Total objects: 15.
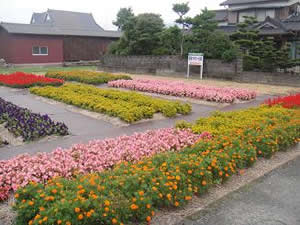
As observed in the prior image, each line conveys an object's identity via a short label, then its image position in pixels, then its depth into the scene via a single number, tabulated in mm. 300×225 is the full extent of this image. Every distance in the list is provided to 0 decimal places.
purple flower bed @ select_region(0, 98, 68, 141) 7262
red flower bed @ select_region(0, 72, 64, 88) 16147
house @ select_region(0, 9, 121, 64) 31062
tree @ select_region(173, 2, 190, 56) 22766
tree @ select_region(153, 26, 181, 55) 23656
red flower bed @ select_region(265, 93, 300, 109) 10023
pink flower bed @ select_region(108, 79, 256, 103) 12538
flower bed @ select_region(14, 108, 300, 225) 3402
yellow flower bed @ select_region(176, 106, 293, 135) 7340
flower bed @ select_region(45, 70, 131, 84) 18453
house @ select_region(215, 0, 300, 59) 22047
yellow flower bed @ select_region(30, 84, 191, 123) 9367
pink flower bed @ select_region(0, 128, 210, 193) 4887
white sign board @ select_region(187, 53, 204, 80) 20177
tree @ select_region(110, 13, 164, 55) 25438
